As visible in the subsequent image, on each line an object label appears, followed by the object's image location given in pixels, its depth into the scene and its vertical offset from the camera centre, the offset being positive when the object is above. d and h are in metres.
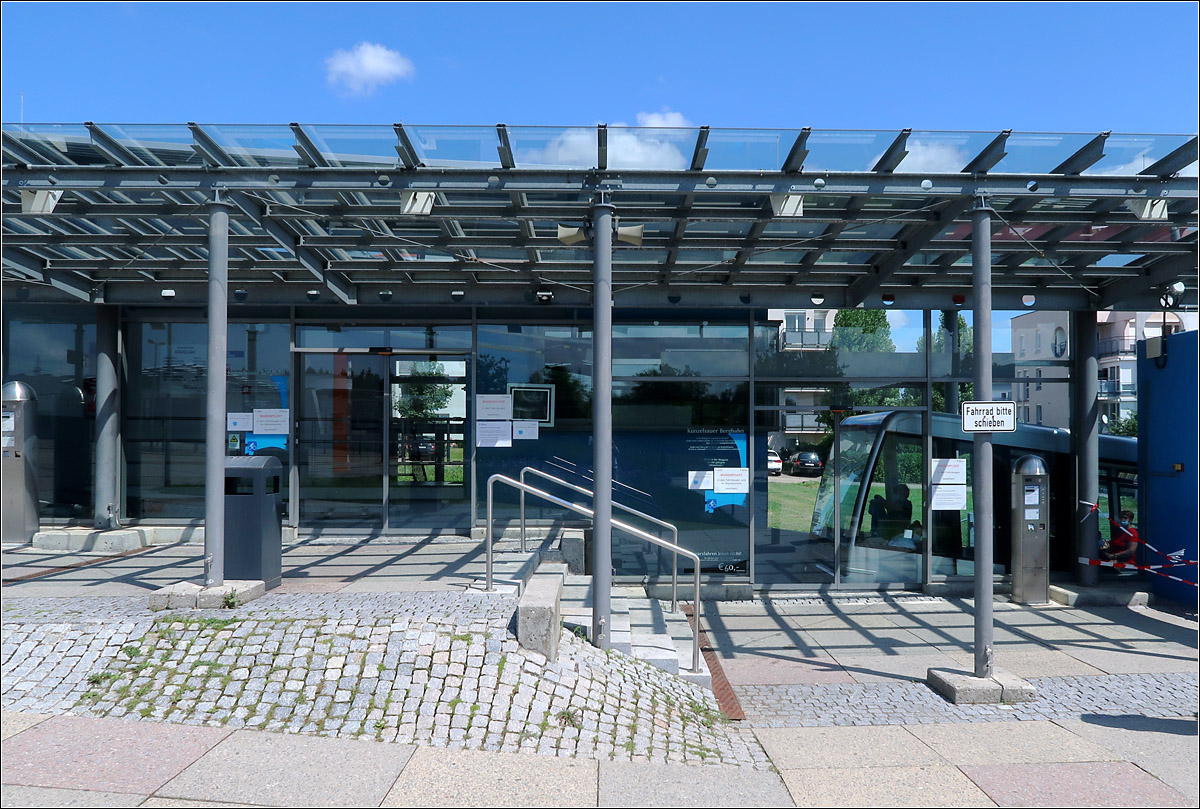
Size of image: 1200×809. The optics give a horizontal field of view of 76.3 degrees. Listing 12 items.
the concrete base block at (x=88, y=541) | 8.77 -1.51
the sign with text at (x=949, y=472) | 9.88 -0.76
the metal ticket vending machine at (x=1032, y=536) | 9.45 -1.52
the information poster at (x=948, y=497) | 9.88 -1.08
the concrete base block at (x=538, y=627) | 5.05 -1.42
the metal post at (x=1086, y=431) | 9.83 -0.22
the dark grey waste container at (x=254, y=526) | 6.14 -0.93
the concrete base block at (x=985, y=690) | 5.90 -2.14
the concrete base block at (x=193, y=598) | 5.54 -1.36
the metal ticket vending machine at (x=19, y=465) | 8.94 -0.65
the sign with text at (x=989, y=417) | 6.10 -0.03
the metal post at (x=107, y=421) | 9.52 -0.13
